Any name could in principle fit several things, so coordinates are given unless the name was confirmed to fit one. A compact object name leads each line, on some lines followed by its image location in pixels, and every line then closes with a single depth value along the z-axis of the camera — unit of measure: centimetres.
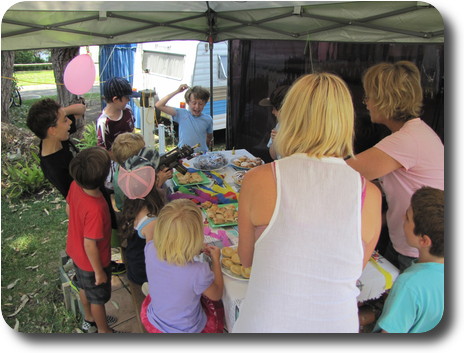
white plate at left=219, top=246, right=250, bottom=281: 192
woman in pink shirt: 195
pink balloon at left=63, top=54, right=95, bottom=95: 389
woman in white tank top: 126
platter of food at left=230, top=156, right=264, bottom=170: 380
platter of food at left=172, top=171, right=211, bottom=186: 333
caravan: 721
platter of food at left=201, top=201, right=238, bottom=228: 259
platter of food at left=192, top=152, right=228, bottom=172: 374
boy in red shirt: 225
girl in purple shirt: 176
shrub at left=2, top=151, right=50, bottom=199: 556
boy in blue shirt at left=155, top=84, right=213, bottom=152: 433
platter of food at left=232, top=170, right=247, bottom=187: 336
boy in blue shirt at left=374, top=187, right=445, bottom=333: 158
